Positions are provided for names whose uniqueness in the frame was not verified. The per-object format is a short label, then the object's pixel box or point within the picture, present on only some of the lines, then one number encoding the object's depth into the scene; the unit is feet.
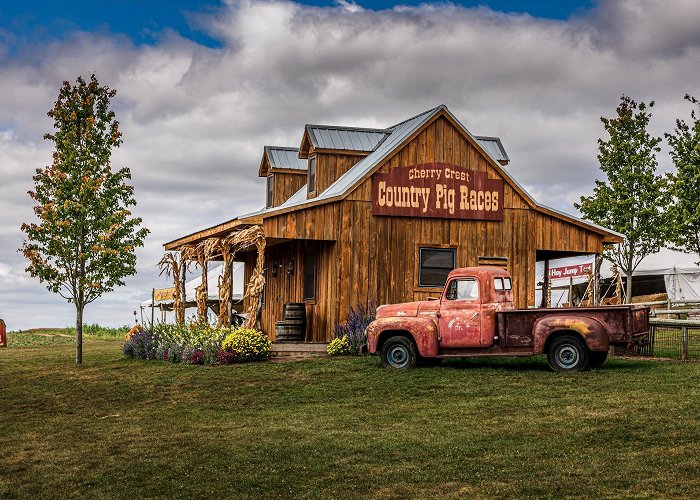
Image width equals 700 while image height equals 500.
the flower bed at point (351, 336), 81.51
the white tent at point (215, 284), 142.61
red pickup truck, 63.57
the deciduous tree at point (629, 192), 132.67
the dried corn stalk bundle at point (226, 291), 87.45
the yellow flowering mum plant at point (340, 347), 81.30
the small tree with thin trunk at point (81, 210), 91.66
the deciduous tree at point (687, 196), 124.26
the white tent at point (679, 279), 149.28
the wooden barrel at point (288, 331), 93.30
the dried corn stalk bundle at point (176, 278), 101.91
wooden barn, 88.84
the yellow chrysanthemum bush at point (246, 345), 79.15
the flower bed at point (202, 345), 79.30
